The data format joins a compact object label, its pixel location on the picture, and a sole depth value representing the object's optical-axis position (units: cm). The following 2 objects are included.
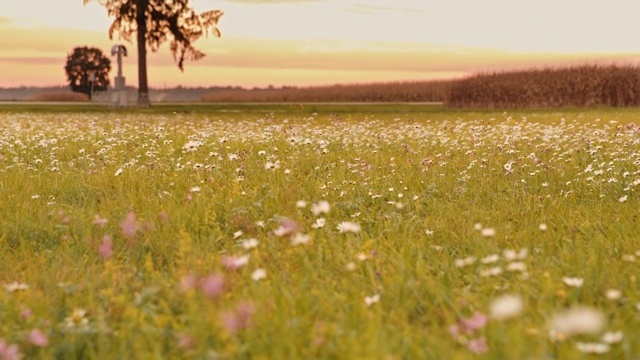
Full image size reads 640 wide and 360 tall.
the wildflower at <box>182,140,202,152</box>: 703
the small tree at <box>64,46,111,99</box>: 8331
